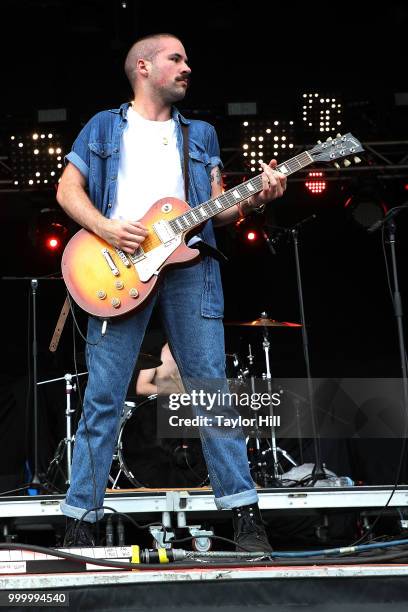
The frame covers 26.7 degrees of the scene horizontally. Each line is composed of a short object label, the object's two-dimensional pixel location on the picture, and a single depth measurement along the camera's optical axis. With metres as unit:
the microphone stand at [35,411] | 6.55
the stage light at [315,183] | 9.23
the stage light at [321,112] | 8.18
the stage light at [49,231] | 9.09
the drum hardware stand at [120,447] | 6.59
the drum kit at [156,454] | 6.53
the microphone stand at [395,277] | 5.01
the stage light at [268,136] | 8.30
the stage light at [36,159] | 8.24
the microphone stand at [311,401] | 6.27
